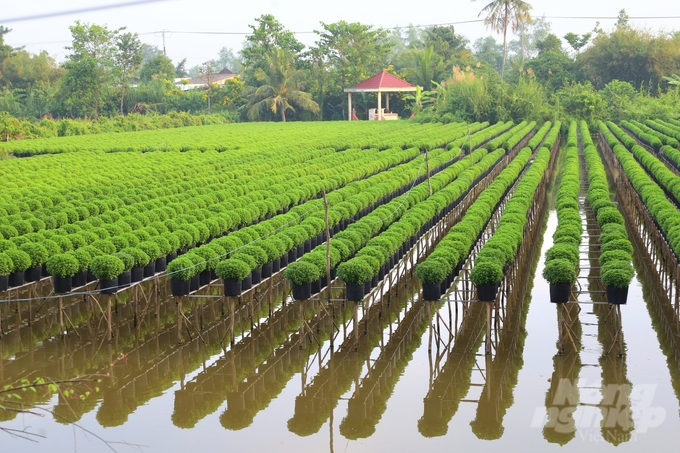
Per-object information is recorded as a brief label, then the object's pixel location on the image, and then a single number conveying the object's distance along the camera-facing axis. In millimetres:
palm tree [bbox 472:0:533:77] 99125
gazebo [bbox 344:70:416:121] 94438
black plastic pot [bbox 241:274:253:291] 19672
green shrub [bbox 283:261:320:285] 18625
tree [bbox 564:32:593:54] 104250
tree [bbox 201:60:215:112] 102888
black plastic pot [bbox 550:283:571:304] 17828
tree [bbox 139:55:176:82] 114688
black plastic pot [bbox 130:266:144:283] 20500
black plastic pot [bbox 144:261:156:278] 21203
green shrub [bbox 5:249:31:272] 19766
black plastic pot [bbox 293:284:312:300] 18781
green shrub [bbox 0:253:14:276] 19270
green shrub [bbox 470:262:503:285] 17969
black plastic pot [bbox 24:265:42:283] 20516
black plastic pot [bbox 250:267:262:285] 20359
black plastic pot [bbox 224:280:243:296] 19125
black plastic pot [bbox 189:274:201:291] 19891
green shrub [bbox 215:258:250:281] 18984
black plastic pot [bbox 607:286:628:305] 17656
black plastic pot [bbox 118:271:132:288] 20080
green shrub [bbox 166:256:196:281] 19156
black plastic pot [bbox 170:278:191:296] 19281
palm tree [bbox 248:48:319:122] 94125
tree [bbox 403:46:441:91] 98188
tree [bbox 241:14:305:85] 102062
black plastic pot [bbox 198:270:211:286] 20500
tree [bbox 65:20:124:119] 93375
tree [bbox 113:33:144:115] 103000
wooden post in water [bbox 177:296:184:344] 19156
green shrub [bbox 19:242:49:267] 20328
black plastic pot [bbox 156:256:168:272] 21703
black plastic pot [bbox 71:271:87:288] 20125
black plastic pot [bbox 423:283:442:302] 18531
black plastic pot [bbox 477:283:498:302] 18125
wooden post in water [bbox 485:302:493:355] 17734
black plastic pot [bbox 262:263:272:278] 21031
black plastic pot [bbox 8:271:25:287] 20016
